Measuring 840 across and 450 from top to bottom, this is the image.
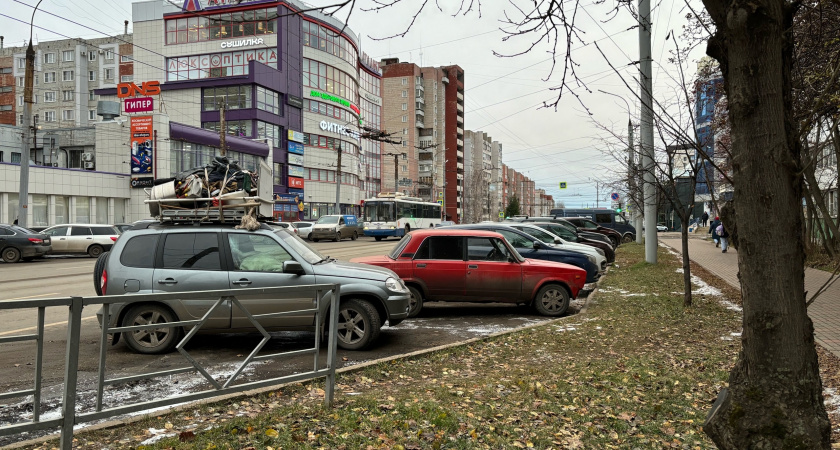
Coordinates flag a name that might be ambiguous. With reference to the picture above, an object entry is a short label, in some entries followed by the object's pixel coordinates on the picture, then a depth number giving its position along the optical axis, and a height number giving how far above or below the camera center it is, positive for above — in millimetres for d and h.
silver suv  7590 -566
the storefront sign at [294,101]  58750 +12603
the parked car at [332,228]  42062 -67
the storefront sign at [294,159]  58862 +6807
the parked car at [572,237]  21453 -319
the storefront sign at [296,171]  59125 +5604
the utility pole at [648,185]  17377 +1474
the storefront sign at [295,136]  59300 +9164
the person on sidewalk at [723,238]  27217 -438
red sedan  10852 -823
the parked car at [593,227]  32188 +78
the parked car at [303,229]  42469 -147
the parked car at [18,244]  24516 -766
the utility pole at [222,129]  34844 +5832
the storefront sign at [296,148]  59250 +7959
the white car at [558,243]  15861 -410
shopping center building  43156 +11373
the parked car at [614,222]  40500 +456
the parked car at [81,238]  27203 -560
